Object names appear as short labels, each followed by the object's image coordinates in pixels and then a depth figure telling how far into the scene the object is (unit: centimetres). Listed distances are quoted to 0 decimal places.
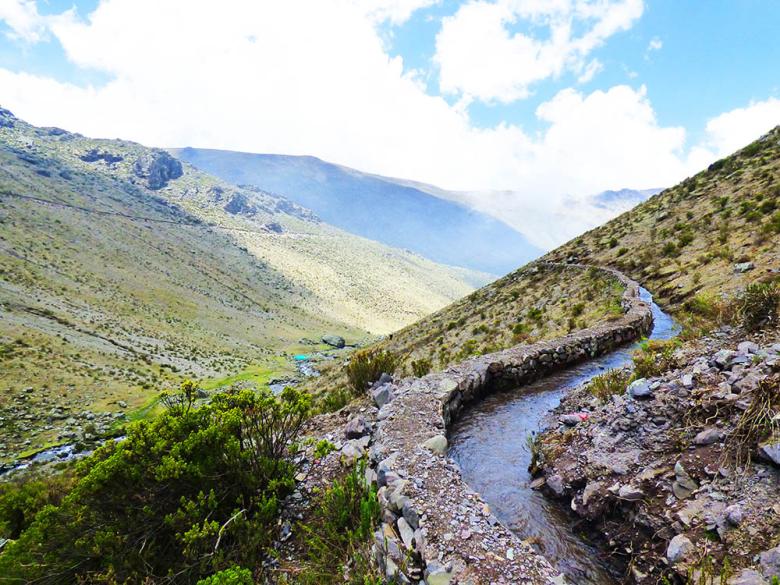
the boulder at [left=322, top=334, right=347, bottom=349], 9762
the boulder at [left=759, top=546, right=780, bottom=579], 426
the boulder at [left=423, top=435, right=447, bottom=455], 780
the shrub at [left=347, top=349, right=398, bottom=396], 1388
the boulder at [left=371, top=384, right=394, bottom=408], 1073
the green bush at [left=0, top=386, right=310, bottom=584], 561
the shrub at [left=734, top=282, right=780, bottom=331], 891
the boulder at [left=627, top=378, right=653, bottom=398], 806
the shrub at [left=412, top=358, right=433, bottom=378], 1517
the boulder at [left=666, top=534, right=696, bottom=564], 504
